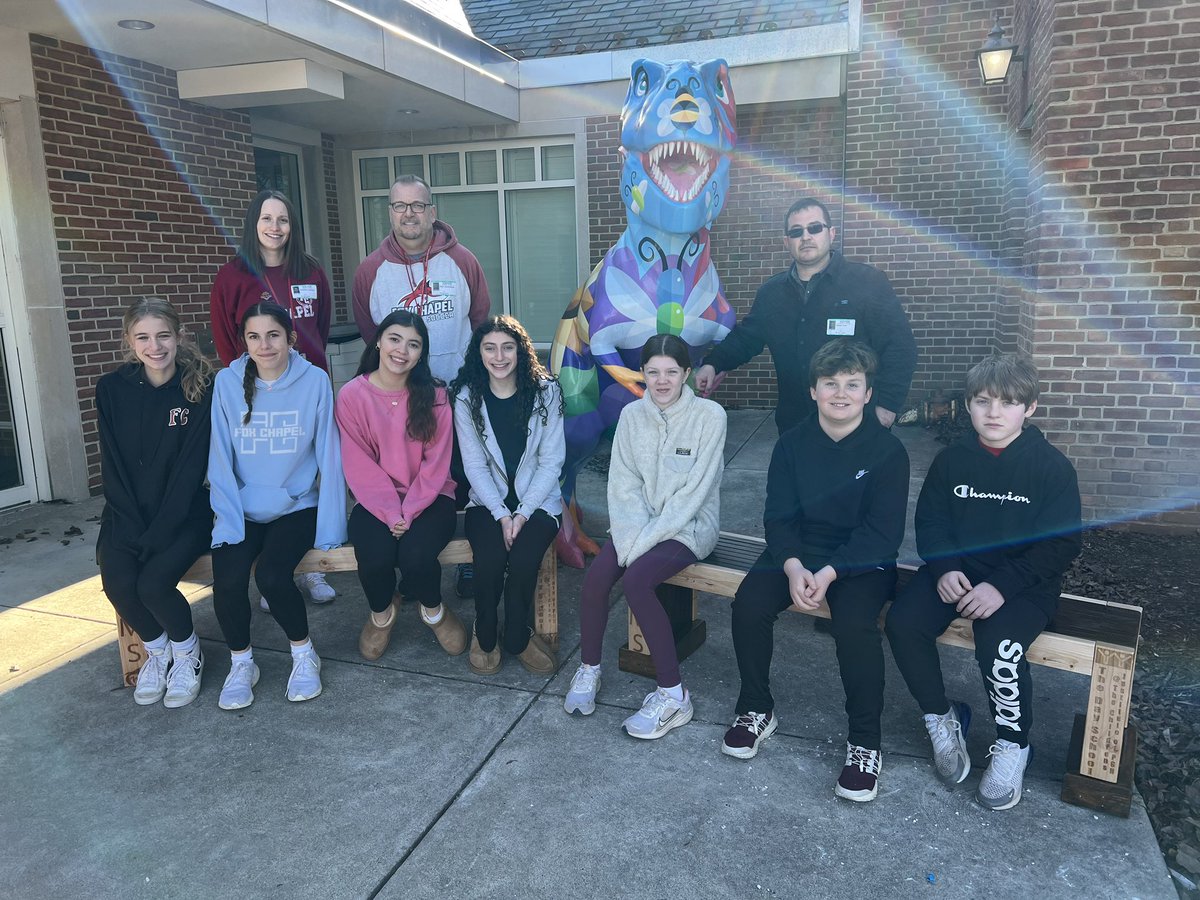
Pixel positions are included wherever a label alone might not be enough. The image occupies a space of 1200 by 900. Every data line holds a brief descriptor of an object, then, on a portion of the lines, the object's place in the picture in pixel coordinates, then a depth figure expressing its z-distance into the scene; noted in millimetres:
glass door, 5426
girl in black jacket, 3254
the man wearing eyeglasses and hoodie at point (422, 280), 4086
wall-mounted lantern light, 6195
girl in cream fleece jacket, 3090
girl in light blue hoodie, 3285
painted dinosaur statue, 3938
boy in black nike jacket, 2764
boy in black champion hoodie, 2604
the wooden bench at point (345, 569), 3396
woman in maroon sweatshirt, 3889
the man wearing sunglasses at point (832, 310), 3639
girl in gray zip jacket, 3422
